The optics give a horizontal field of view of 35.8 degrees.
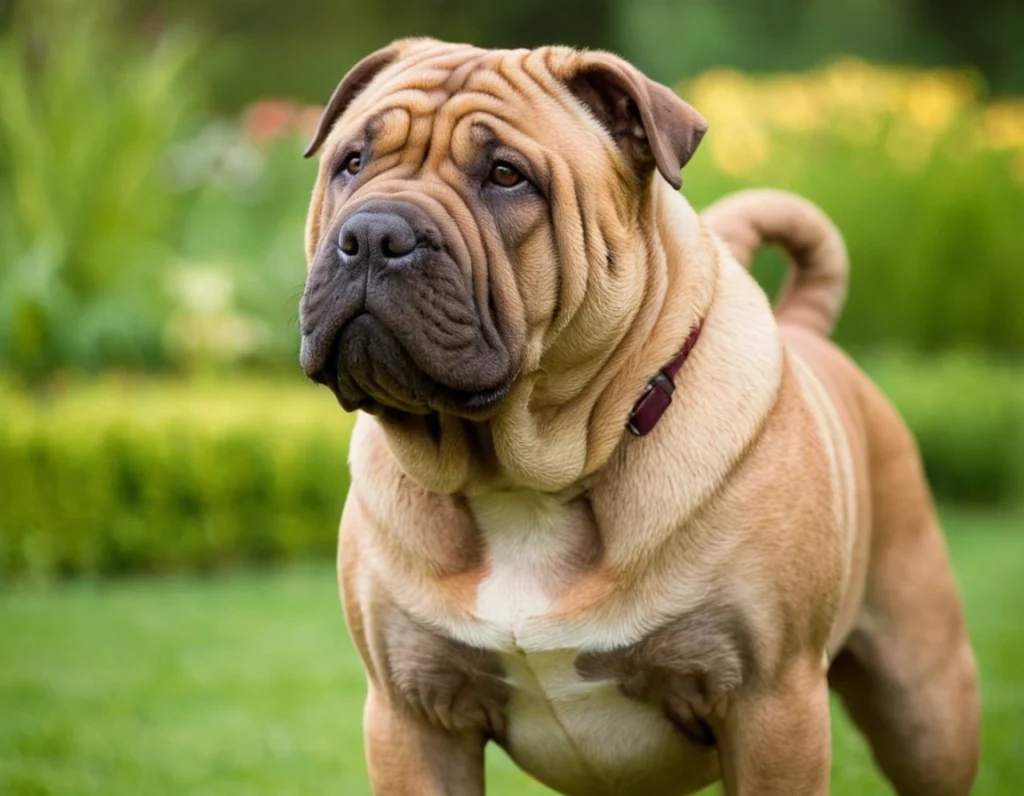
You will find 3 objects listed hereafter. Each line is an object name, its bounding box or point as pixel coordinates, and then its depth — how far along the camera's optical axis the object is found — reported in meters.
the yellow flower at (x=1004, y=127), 10.56
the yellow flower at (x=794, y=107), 10.55
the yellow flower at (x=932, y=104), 10.57
